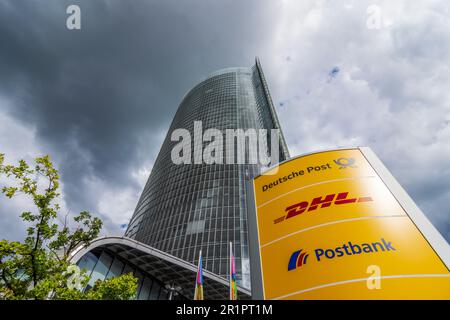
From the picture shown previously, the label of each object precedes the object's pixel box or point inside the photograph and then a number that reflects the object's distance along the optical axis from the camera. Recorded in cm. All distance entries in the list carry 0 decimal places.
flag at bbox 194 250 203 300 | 1734
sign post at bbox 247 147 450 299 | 544
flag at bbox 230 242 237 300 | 1458
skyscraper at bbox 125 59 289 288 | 5625
